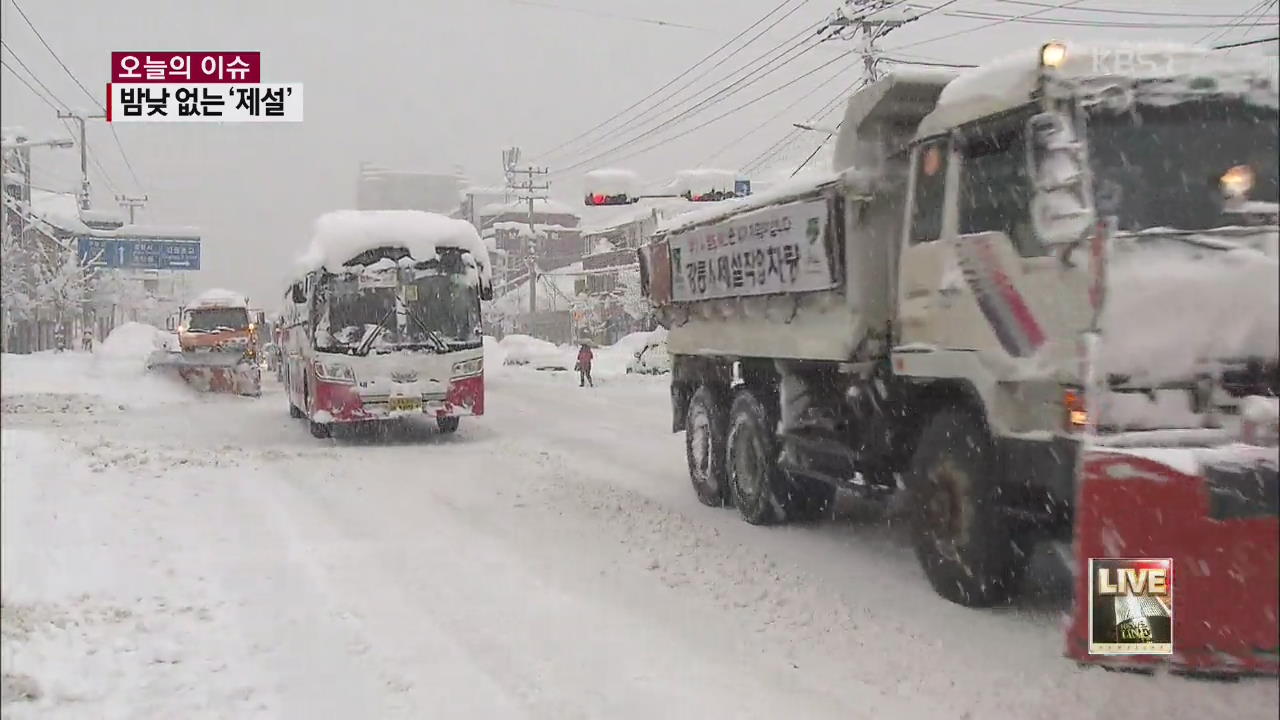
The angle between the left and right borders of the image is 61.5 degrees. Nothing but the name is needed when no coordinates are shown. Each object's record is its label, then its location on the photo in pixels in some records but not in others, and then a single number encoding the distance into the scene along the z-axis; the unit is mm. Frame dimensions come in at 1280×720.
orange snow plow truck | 19328
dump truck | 3848
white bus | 12930
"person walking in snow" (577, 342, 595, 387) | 28516
